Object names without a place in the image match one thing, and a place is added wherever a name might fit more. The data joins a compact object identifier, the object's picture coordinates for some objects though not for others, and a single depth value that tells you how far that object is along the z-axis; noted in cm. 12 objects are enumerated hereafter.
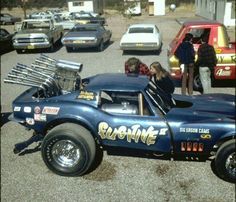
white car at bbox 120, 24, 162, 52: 1545
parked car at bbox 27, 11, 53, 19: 1720
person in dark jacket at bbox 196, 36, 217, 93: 873
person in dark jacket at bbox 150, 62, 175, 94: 718
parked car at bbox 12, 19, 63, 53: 1684
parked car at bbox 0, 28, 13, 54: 1769
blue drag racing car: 521
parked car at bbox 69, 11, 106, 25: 2395
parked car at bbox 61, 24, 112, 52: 1655
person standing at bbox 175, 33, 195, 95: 889
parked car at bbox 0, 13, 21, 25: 3422
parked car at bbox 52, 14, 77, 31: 2564
